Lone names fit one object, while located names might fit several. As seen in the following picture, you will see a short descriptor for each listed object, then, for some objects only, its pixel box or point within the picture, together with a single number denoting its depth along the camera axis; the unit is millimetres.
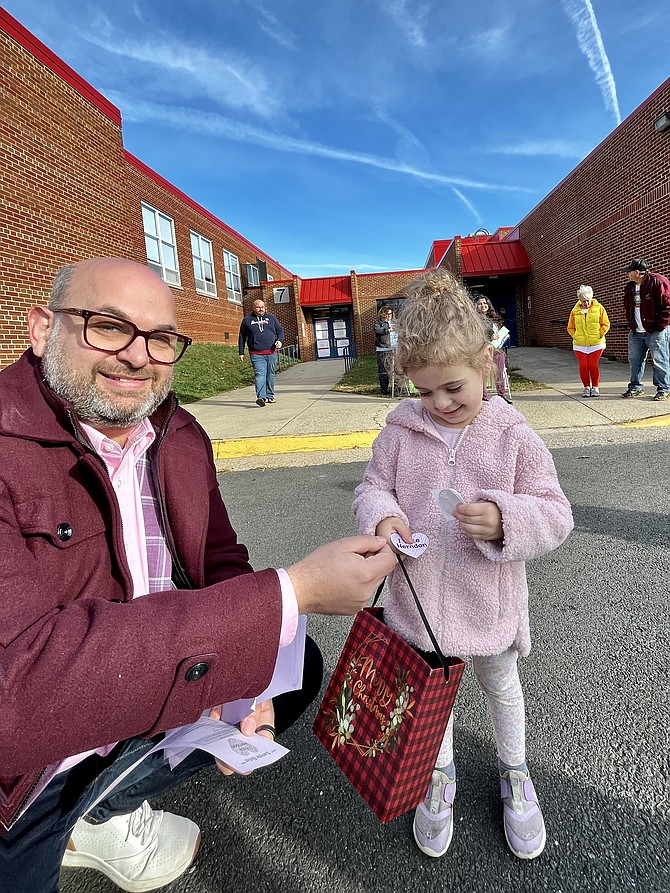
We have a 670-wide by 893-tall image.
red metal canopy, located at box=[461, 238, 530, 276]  18969
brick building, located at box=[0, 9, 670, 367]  8547
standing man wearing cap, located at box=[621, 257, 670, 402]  7129
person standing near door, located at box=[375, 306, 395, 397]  9828
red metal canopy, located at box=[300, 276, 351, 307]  26391
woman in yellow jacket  7984
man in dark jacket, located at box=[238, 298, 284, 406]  9992
